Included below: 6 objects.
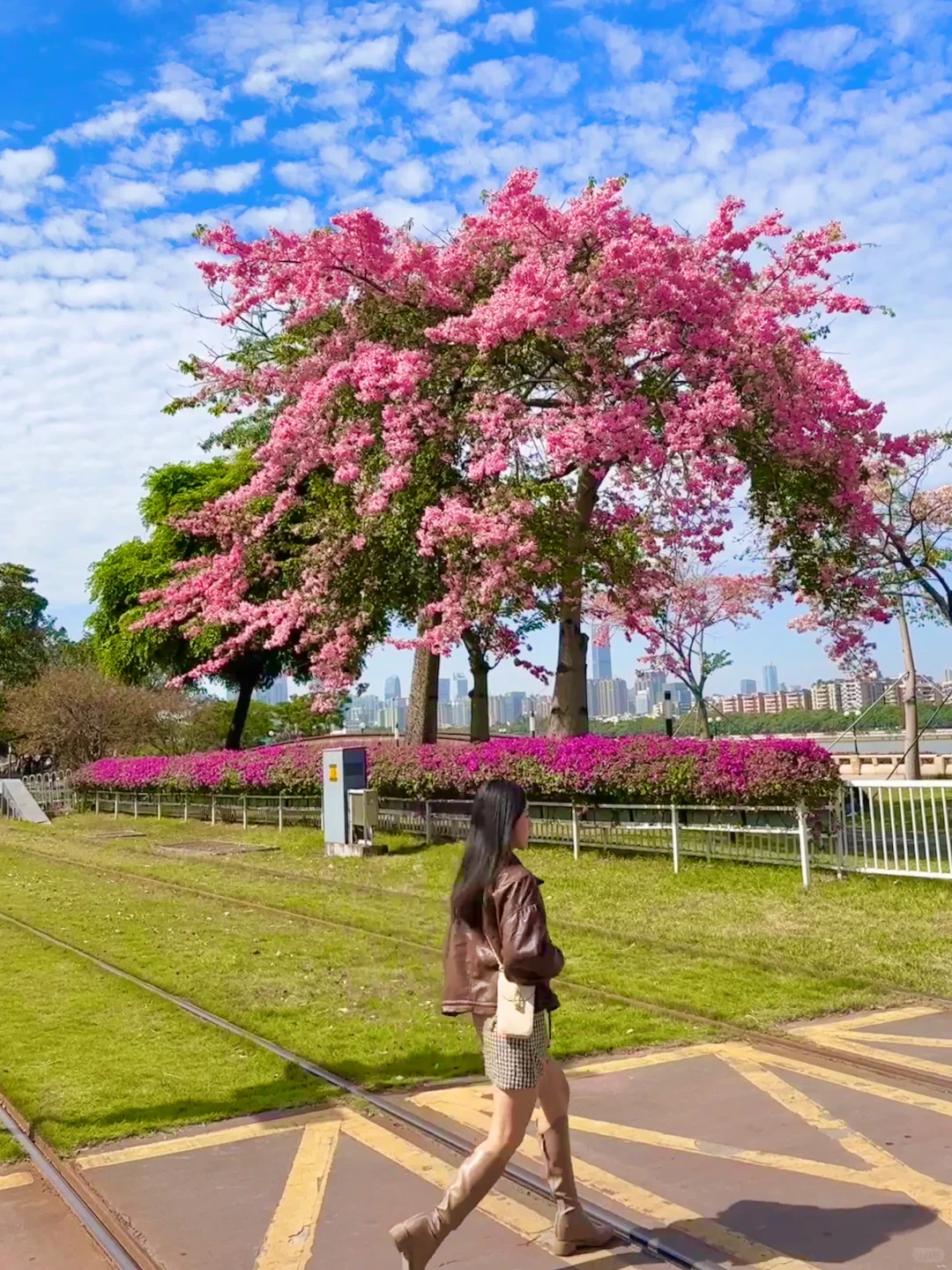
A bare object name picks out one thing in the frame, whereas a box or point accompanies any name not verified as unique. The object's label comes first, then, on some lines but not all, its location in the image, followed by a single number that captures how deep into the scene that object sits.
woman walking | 3.83
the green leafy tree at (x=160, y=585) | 36.50
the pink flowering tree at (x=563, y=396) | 17.47
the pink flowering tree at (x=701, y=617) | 33.84
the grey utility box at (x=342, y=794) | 19.53
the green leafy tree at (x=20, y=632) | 60.44
